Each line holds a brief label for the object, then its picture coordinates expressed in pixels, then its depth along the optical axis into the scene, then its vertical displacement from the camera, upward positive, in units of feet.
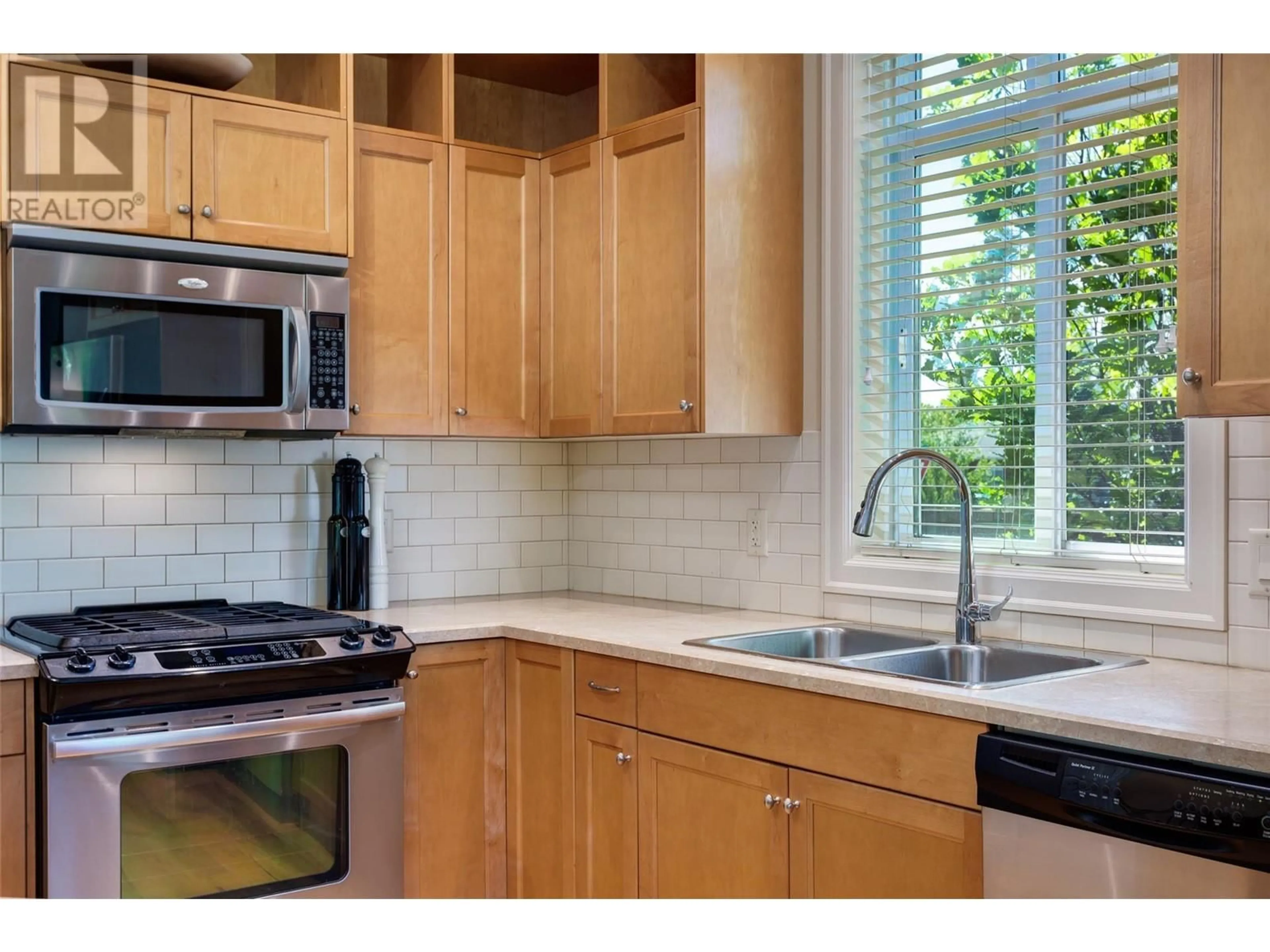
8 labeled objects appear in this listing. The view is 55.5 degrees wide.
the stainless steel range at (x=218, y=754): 7.83 -1.92
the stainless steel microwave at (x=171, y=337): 8.61 +1.06
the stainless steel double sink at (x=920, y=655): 7.90 -1.26
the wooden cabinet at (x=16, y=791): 7.77 -2.03
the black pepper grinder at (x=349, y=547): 10.62 -0.62
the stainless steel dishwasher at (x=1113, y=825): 5.41 -1.66
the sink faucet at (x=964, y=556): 8.45 -0.56
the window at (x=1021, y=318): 8.00 +1.17
